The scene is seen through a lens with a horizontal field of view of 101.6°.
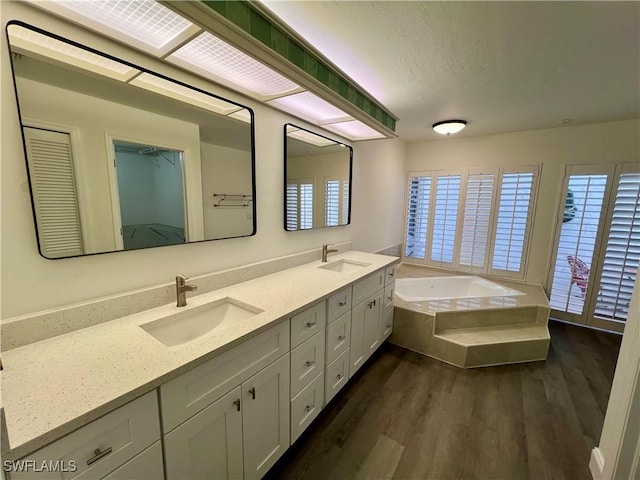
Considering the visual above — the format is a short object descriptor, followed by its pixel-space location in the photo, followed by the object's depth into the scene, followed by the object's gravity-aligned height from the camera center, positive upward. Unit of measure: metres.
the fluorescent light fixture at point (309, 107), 1.66 +0.66
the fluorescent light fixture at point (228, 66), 1.14 +0.66
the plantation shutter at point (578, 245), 2.90 -0.41
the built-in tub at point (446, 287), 3.24 -1.04
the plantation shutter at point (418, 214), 3.91 -0.14
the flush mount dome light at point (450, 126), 2.70 +0.83
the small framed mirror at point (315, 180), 2.01 +0.20
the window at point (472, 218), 3.31 -0.17
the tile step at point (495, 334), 2.36 -1.20
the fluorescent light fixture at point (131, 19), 0.92 +0.67
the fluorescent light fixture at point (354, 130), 2.15 +0.65
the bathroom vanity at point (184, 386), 0.66 -0.60
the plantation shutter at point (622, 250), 2.72 -0.42
